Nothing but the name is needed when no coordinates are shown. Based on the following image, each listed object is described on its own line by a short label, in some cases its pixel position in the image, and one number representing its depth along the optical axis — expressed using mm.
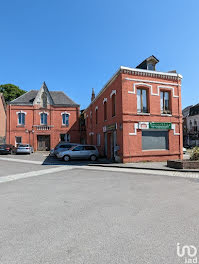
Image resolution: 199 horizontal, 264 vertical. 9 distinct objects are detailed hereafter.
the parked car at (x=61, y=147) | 18906
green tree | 39081
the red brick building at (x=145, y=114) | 13688
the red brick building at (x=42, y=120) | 28281
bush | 11406
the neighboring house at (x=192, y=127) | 47553
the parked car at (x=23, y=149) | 23297
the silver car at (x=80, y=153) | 15812
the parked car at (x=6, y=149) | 23000
